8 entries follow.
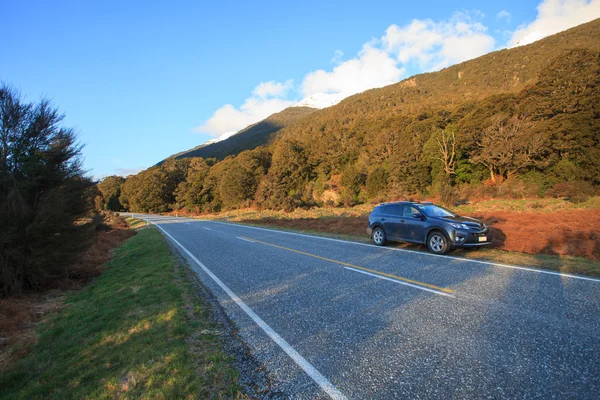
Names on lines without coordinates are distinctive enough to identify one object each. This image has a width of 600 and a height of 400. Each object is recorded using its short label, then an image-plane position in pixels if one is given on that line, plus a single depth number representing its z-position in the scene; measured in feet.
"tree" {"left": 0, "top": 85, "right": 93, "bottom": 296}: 24.94
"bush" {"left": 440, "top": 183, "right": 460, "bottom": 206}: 86.38
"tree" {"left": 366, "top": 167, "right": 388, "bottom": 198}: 129.59
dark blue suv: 28.04
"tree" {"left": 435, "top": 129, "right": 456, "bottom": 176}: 111.96
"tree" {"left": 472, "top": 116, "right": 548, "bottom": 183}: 88.69
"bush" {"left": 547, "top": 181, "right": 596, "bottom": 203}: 65.01
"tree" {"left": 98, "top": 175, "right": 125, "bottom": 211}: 314.96
